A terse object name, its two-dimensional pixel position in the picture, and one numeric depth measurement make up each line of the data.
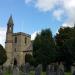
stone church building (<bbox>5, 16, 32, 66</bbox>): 38.16
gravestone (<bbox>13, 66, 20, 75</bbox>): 9.02
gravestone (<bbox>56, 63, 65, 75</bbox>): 7.64
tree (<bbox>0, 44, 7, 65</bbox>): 27.32
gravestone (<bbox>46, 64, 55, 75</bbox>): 8.54
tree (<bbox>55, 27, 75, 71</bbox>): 18.60
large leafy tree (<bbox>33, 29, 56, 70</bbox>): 19.14
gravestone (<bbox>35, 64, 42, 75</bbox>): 8.59
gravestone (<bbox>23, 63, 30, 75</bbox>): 10.56
